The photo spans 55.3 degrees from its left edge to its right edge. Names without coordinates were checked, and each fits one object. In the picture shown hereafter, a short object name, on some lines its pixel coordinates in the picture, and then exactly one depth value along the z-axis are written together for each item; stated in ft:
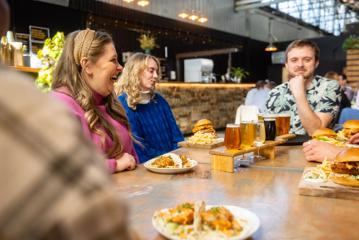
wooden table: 2.91
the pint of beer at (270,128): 6.31
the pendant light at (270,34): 44.09
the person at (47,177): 0.90
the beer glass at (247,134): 5.74
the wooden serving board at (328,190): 3.80
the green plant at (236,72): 36.18
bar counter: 26.89
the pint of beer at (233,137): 5.41
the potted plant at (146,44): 25.91
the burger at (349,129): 7.63
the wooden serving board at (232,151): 5.06
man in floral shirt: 8.86
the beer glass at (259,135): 6.13
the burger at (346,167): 4.09
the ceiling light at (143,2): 23.98
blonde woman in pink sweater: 5.87
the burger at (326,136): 6.61
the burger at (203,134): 7.58
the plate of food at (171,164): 4.99
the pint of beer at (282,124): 7.25
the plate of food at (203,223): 2.65
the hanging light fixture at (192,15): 28.28
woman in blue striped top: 9.62
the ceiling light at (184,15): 28.05
